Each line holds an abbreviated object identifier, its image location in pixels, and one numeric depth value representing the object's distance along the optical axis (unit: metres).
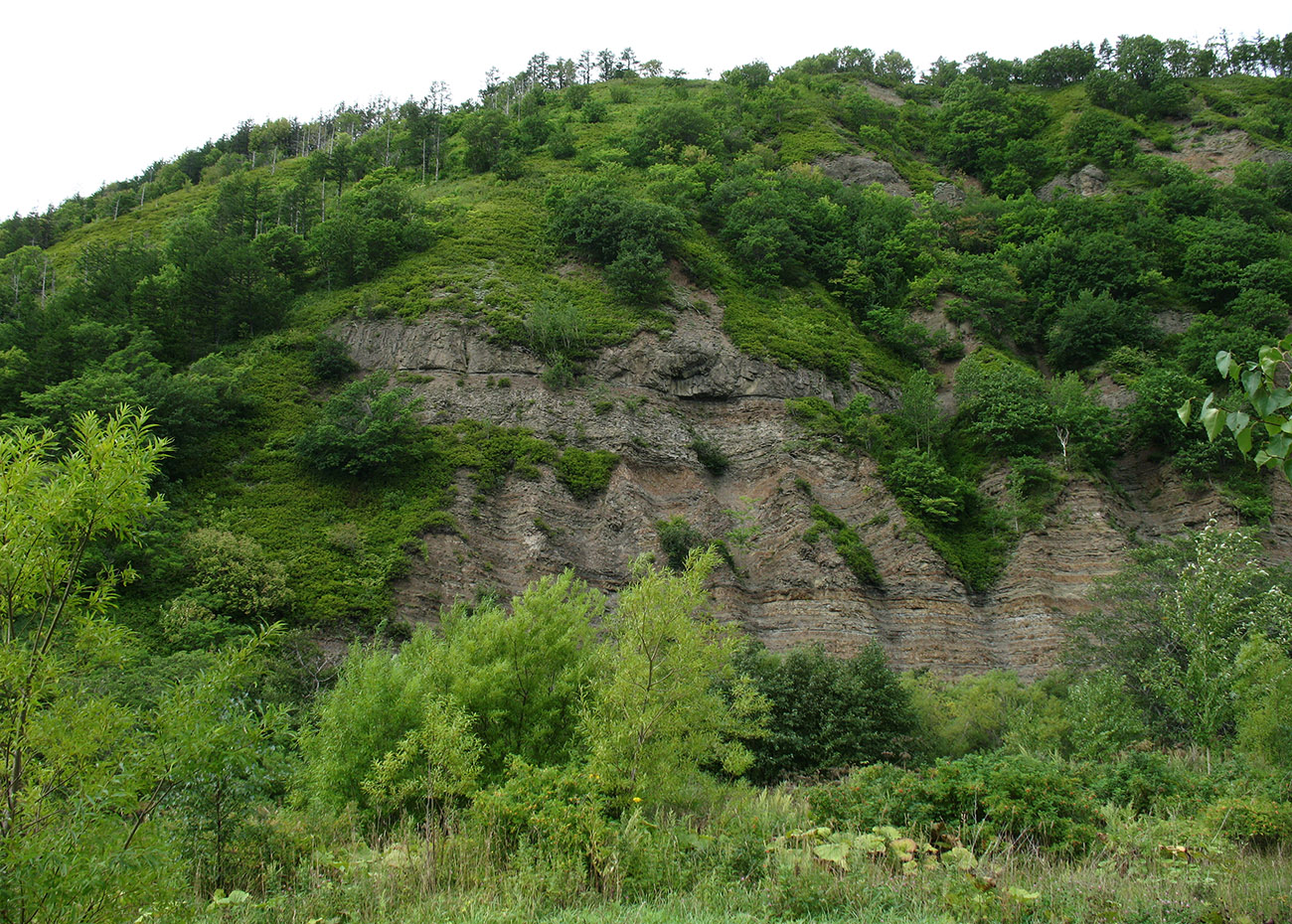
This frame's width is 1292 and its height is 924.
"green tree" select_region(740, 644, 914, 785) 22.28
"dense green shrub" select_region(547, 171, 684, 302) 46.62
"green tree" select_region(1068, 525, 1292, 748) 18.86
